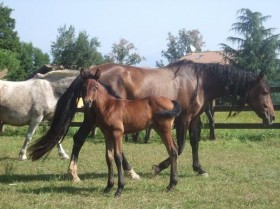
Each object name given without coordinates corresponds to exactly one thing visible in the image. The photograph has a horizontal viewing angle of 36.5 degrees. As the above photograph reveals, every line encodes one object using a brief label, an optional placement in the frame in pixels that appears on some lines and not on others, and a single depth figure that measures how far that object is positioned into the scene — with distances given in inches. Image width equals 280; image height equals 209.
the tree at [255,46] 1337.4
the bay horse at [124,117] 226.2
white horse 358.9
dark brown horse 282.7
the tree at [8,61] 2185.2
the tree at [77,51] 2573.8
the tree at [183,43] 3225.9
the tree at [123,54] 3068.4
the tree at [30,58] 2889.3
